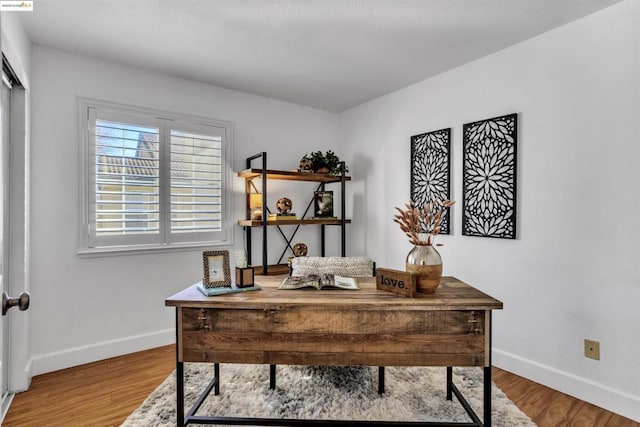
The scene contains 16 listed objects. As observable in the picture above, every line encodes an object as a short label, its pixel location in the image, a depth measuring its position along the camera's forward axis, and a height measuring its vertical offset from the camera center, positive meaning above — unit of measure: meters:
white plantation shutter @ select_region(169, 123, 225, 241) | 3.44 +0.30
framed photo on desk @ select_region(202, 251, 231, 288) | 1.94 -0.31
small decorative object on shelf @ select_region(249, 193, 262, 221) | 3.76 +0.07
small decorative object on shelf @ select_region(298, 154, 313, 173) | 3.89 +0.49
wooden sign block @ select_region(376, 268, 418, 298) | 1.83 -0.35
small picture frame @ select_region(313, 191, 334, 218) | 4.11 +0.08
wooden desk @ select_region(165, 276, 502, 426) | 1.75 -0.56
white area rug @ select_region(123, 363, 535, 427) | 2.20 -1.18
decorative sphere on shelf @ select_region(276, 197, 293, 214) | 3.88 +0.07
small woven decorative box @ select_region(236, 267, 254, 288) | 1.99 -0.35
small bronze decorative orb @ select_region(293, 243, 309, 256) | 4.05 -0.41
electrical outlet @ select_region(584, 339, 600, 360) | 2.40 -0.89
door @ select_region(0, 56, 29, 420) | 2.38 +0.10
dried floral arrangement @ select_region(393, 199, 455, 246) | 1.95 -0.05
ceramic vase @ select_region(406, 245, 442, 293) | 1.86 -0.28
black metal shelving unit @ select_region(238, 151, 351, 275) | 3.58 -0.01
